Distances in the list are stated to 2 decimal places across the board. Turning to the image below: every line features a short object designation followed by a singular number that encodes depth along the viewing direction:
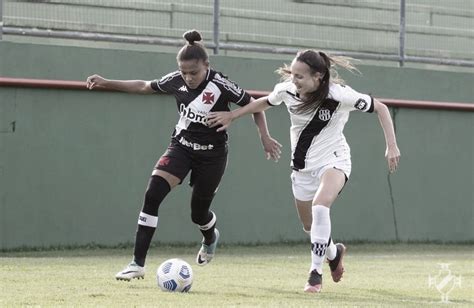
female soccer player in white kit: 16.86
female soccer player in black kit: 17.80
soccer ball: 16.19
